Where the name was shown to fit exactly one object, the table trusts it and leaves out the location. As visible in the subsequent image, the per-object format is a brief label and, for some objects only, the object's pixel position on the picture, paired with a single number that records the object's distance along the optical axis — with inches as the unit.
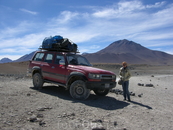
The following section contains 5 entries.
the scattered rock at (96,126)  155.5
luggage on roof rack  323.0
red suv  255.9
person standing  280.7
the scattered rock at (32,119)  166.7
